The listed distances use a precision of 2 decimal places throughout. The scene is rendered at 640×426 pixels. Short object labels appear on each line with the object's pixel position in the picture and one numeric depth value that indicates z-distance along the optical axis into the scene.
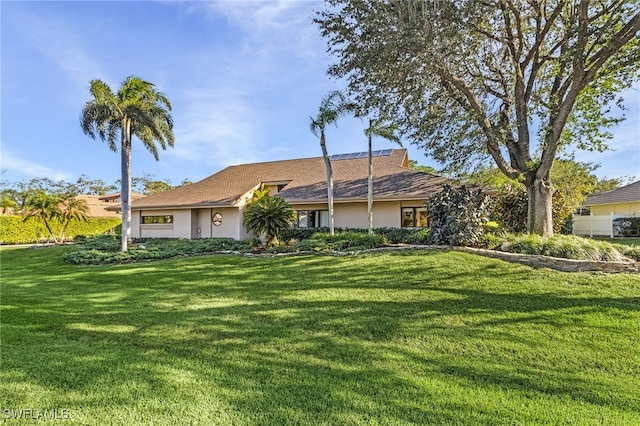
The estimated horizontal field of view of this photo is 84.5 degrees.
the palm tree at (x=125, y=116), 17.27
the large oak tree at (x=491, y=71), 8.90
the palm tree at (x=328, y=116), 14.59
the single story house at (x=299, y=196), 18.42
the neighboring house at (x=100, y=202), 44.01
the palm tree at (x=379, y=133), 14.38
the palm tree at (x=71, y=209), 25.20
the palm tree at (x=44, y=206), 23.70
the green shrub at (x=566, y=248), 8.93
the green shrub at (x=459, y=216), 10.75
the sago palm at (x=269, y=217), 15.12
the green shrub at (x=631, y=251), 9.23
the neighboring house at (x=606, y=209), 22.66
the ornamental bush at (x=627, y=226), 21.28
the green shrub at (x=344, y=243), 12.53
